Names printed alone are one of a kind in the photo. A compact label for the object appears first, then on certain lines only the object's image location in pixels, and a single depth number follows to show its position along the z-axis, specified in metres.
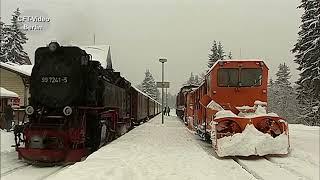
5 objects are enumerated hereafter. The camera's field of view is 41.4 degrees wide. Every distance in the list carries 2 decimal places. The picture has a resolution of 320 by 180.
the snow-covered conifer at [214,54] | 60.53
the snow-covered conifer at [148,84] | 95.69
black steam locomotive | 11.75
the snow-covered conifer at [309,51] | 26.03
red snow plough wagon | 11.87
